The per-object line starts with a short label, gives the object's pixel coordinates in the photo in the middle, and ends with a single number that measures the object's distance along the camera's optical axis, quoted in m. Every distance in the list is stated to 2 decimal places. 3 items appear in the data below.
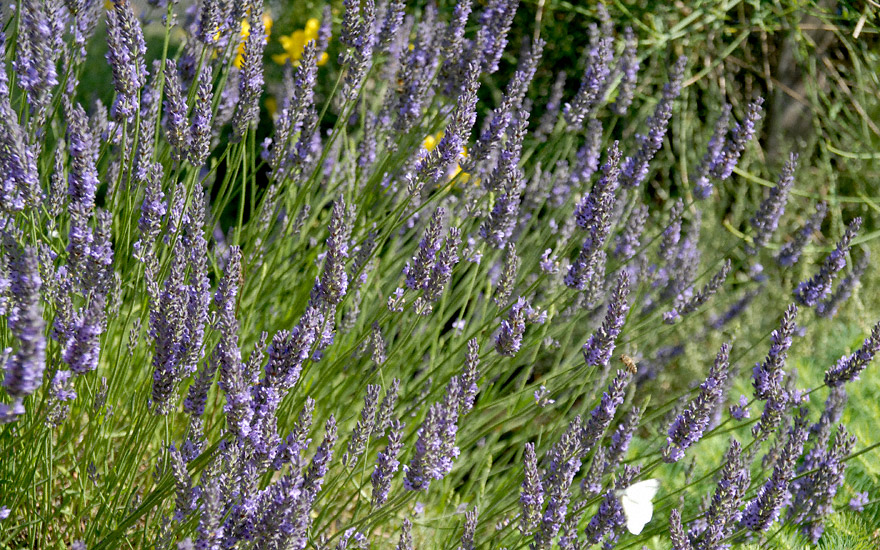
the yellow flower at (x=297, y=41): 2.70
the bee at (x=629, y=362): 1.92
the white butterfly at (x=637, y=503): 1.85
